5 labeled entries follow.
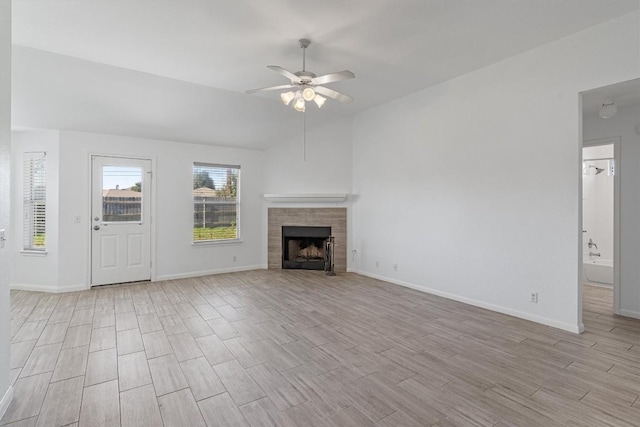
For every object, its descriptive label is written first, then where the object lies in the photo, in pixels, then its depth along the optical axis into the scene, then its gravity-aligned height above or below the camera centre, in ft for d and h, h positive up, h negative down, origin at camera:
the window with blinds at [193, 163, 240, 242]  19.86 +0.82
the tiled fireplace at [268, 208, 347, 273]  20.68 -0.93
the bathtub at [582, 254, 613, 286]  17.08 -3.22
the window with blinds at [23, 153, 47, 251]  16.21 +0.58
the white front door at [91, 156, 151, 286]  16.79 -0.35
